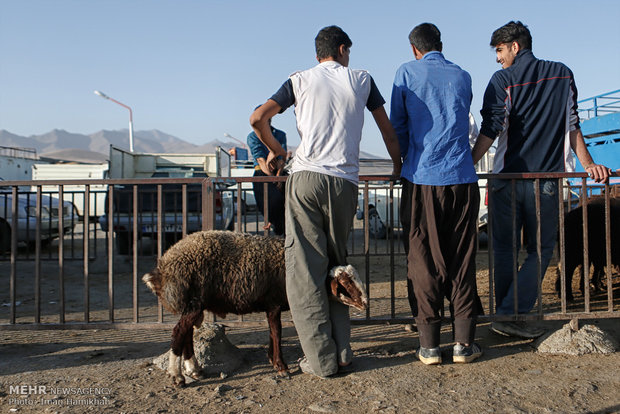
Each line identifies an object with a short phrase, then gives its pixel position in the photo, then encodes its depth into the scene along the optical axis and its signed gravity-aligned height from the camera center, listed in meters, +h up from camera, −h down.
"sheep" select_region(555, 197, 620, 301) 5.20 -0.18
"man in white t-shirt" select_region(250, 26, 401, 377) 3.40 +0.24
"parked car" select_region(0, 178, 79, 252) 9.66 -0.07
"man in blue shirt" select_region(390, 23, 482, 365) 3.60 +0.20
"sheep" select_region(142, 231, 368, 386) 3.40 -0.49
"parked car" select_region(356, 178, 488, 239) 13.16 +0.31
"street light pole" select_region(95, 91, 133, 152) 35.06 +8.66
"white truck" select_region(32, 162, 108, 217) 20.41 +2.08
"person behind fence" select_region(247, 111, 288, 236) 5.32 +0.27
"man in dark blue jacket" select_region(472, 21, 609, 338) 4.03 +0.62
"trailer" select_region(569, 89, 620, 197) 12.67 +2.28
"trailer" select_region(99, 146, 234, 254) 9.71 +1.45
